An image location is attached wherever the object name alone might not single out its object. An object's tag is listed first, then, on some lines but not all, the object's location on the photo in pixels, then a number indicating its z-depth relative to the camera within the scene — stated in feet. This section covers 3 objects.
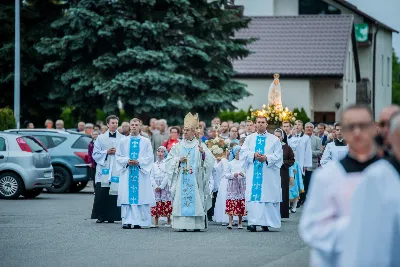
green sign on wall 225.76
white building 191.11
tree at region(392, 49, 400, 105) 407.85
